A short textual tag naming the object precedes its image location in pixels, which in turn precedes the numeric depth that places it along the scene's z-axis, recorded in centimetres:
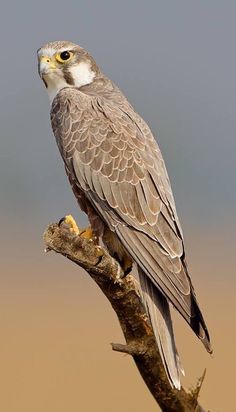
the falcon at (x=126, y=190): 750
